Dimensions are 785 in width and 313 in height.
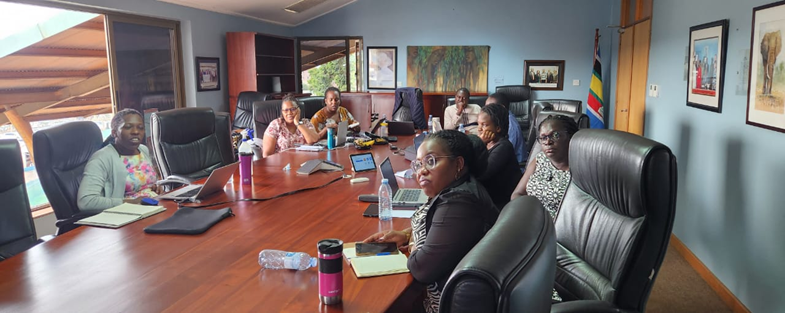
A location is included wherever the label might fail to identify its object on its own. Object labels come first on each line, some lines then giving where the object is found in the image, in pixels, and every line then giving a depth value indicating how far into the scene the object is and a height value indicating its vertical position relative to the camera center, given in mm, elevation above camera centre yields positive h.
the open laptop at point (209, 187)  2717 -484
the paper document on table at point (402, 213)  2467 -559
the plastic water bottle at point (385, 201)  2398 -499
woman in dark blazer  1613 -372
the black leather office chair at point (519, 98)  8750 -103
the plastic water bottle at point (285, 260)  1785 -557
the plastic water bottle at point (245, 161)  3109 -389
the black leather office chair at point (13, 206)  2379 -503
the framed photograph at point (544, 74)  9359 +306
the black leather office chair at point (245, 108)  7555 -191
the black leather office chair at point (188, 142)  3549 -329
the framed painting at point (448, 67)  9539 +449
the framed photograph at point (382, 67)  9820 +481
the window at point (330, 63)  9984 +570
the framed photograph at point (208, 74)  7270 +294
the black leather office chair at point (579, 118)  4199 -212
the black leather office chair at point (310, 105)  6227 -133
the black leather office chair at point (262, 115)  5871 -225
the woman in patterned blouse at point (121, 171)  2822 -422
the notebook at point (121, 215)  2307 -536
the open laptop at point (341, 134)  4699 -361
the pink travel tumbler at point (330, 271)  1457 -493
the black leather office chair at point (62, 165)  2754 -364
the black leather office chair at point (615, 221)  1684 -452
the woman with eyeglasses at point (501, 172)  3033 -455
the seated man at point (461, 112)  6547 -244
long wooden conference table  1561 -585
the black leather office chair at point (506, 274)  741 -261
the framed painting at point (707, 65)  3439 +171
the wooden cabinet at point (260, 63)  7930 +500
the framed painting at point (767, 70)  2648 +101
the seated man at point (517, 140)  4676 -421
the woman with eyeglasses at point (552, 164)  2643 -377
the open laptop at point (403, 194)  2625 -531
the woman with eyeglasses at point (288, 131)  4758 -338
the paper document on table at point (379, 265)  1762 -581
